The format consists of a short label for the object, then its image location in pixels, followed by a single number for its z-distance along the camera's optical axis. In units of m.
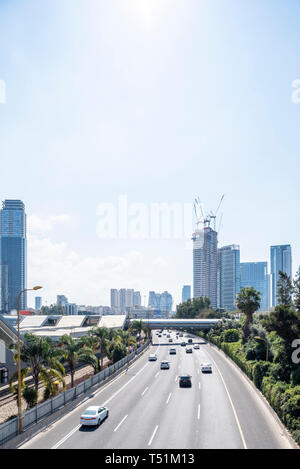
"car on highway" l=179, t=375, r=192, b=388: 44.56
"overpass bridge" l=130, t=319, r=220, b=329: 121.34
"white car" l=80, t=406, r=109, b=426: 28.12
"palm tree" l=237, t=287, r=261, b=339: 70.66
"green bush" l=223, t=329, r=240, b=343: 85.94
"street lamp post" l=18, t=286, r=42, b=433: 25.38
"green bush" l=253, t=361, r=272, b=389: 41.34
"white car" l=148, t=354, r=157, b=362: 71.44
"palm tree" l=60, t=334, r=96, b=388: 40.81
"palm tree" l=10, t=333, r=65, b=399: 31.74
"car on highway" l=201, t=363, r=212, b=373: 56.12
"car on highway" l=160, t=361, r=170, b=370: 59.72
